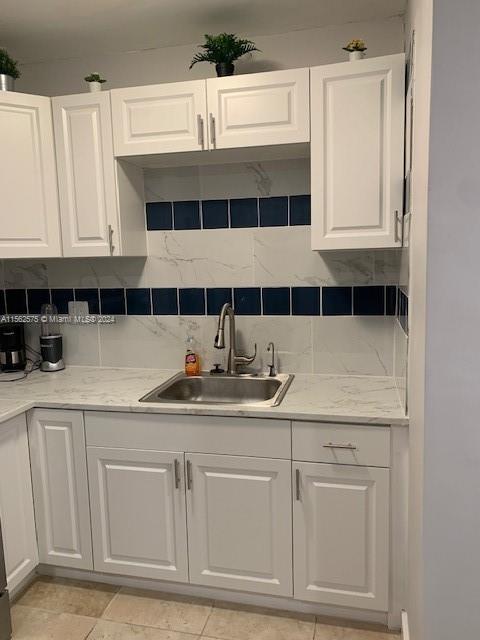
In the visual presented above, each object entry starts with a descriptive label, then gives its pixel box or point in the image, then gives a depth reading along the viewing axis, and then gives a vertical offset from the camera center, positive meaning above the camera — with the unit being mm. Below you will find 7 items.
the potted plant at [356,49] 2098 +811
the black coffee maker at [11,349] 2762 -468
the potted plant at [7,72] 2404 +882
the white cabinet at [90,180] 2381 +363
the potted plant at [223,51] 2229 +875
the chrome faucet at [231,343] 2518 -428
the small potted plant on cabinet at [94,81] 2393 +810
